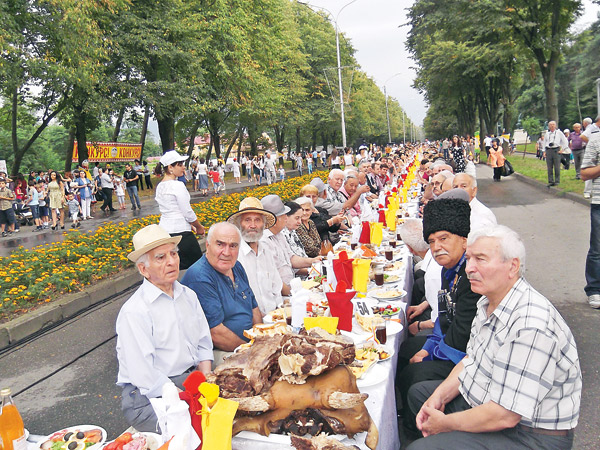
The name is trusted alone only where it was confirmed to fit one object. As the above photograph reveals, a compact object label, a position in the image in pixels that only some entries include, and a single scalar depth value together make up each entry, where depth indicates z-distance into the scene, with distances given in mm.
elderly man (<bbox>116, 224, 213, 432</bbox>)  2639
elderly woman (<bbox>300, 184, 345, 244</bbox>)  7262
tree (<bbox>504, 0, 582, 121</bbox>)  19641
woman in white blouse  6020
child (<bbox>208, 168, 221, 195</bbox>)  25125
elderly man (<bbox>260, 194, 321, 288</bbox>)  5008
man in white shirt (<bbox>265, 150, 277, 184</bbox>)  28891
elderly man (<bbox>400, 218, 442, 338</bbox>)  3760
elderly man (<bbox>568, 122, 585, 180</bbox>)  16328
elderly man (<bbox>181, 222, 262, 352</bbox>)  3428
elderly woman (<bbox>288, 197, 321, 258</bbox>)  6319
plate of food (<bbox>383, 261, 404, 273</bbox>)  4833
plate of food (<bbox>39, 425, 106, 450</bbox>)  2158
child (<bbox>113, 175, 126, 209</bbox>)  20719
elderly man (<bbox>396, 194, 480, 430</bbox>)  2979
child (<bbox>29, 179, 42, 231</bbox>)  15797
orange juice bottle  2047
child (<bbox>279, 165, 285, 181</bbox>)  30969
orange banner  25469
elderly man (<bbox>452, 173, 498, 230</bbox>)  4518
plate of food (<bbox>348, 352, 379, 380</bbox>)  2525
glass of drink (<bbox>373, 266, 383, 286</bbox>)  4309
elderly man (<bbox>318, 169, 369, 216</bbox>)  8367
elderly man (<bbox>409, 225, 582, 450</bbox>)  1999
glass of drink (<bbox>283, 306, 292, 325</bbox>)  3438
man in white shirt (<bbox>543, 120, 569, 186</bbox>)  14812
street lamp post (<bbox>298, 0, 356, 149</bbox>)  29906
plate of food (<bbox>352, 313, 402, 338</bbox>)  3103
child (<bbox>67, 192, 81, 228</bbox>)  15898
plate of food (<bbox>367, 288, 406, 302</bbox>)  3904
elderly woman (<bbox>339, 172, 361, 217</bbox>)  8938
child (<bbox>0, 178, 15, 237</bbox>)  14034
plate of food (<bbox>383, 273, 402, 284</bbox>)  4428
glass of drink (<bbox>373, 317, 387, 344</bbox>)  3006
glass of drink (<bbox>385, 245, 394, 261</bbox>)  5250
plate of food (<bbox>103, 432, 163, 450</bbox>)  2074
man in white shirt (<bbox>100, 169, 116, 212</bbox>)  18469
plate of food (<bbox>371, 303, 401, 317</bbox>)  3549
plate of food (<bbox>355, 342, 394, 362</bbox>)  2713
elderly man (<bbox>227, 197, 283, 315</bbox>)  4289
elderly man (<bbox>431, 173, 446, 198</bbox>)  6705
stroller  17859
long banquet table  1986
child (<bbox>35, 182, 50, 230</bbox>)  16094
